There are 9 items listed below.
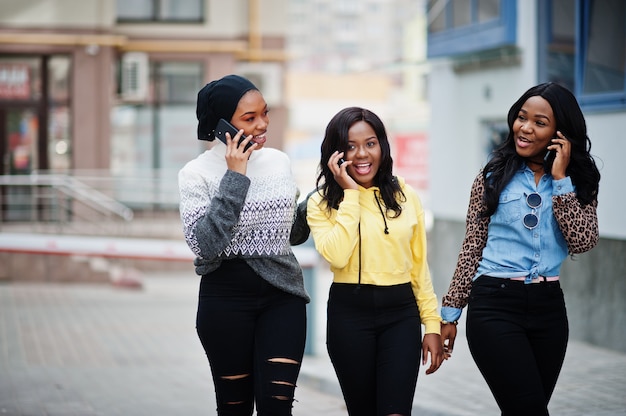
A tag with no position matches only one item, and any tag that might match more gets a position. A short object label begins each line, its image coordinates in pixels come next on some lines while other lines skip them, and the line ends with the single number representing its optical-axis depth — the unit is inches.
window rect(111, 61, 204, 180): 954.1
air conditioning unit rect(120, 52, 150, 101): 912.9
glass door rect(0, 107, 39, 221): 903.7
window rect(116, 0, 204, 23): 956.6
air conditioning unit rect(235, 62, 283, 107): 959.0
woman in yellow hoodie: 175.2
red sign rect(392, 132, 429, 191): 1100.5
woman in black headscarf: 176.1
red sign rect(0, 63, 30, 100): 895.7
